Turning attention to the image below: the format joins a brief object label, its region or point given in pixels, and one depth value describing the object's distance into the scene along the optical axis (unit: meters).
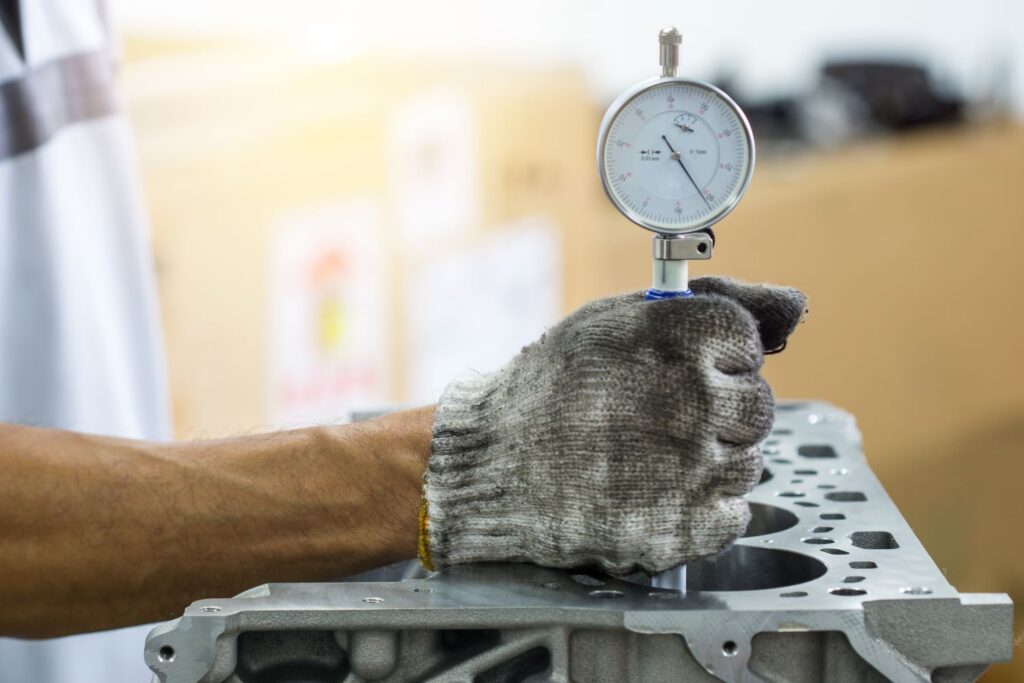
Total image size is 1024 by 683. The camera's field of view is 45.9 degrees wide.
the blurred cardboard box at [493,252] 2.46
